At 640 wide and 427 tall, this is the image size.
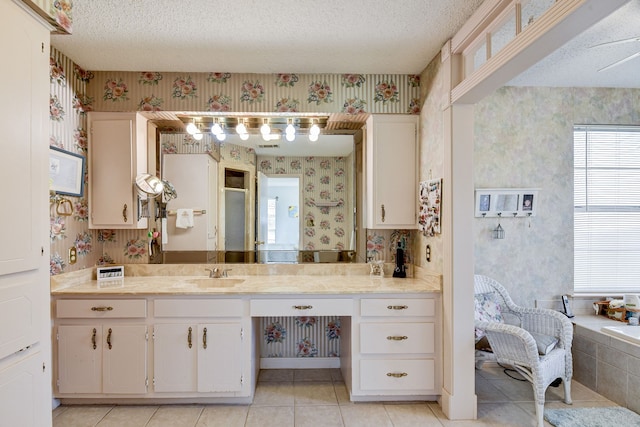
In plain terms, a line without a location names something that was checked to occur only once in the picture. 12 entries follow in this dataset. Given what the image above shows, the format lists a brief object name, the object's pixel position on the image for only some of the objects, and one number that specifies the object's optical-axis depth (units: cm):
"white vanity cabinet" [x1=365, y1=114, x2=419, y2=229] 290
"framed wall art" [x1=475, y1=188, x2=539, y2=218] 317
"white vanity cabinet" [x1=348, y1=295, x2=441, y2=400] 253
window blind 335
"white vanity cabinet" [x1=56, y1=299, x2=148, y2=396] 245
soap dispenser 299
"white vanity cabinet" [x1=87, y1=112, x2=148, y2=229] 281
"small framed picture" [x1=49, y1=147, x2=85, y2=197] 243
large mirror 312
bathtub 251
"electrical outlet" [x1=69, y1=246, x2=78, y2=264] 264
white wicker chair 233
